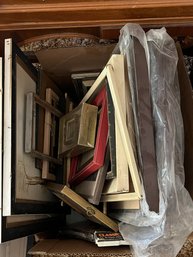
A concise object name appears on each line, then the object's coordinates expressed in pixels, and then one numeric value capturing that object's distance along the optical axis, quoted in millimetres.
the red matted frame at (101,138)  948
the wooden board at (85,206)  940
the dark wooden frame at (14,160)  842
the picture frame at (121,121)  801
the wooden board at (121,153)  830
